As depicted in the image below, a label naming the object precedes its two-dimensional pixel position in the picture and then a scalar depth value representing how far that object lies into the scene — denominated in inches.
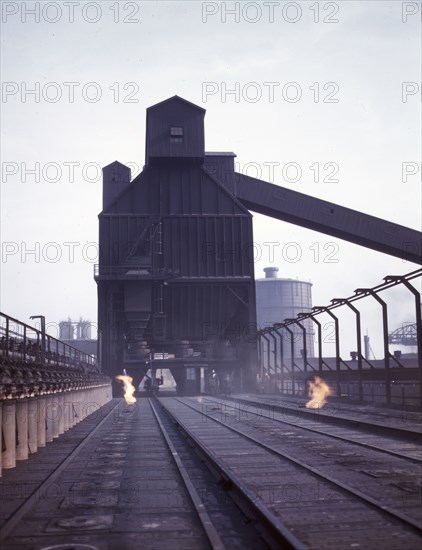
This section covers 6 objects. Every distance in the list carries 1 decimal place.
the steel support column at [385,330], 948.6
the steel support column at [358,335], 1024.4
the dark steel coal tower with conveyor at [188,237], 1670.8
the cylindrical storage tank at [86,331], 4999.5
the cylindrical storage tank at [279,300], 3676.2
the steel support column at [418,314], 825.5
